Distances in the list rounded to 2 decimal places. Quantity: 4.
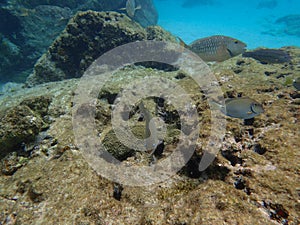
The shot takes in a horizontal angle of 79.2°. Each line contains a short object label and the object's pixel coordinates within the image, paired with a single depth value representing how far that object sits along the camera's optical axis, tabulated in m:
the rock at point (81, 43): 6.47
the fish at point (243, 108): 2.30
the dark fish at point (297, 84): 3.07
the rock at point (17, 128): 2.88
